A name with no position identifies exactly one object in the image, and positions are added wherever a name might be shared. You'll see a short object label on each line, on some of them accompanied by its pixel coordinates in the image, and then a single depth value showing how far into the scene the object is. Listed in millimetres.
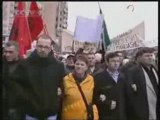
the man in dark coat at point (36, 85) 1905
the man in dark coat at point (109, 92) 2109
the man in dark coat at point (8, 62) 1903
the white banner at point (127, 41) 3199
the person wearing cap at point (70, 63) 2697
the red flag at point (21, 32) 2451
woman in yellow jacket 2006
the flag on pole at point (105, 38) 3158
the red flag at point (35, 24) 2617
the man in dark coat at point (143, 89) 2222
